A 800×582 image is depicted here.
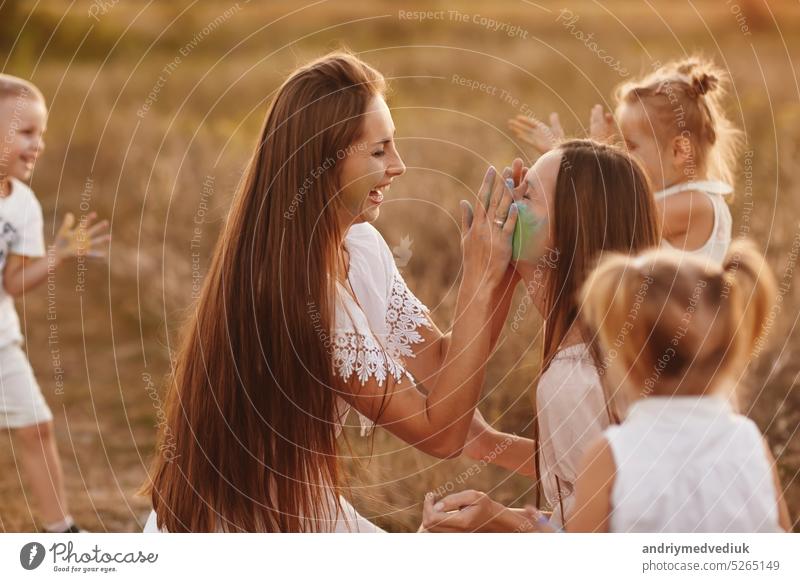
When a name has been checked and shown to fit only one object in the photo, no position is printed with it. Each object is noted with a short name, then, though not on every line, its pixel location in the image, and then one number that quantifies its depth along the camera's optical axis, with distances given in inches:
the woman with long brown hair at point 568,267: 90.5
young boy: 129.2
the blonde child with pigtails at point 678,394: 78.6
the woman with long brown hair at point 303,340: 92.9
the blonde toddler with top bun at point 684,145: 133.6
